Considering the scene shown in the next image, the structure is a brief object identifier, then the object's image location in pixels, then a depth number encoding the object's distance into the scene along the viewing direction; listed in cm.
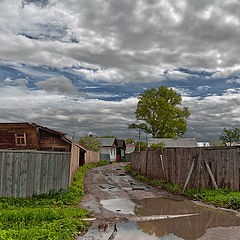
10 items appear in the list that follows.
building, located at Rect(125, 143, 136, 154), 9044
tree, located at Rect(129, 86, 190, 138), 4472
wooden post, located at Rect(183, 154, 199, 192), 1121
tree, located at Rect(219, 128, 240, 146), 4053
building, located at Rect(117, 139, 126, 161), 6082
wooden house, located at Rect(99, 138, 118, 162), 5509
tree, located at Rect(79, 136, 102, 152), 4356
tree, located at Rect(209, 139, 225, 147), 5254
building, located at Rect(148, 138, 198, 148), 3776
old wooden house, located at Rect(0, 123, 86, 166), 1546
